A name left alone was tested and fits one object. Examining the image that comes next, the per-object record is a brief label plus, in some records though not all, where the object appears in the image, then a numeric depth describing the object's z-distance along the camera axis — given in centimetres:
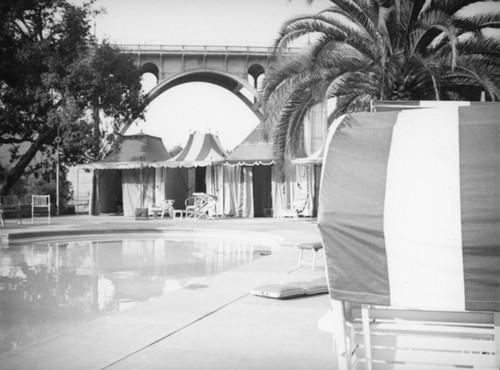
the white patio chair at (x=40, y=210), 2155
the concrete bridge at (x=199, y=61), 4212
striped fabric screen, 238
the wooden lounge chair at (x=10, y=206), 1615
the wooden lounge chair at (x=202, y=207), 1897
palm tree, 841
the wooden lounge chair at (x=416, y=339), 248
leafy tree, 2075
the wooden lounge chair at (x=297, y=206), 1806
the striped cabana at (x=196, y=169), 1934
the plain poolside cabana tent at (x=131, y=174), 2052
